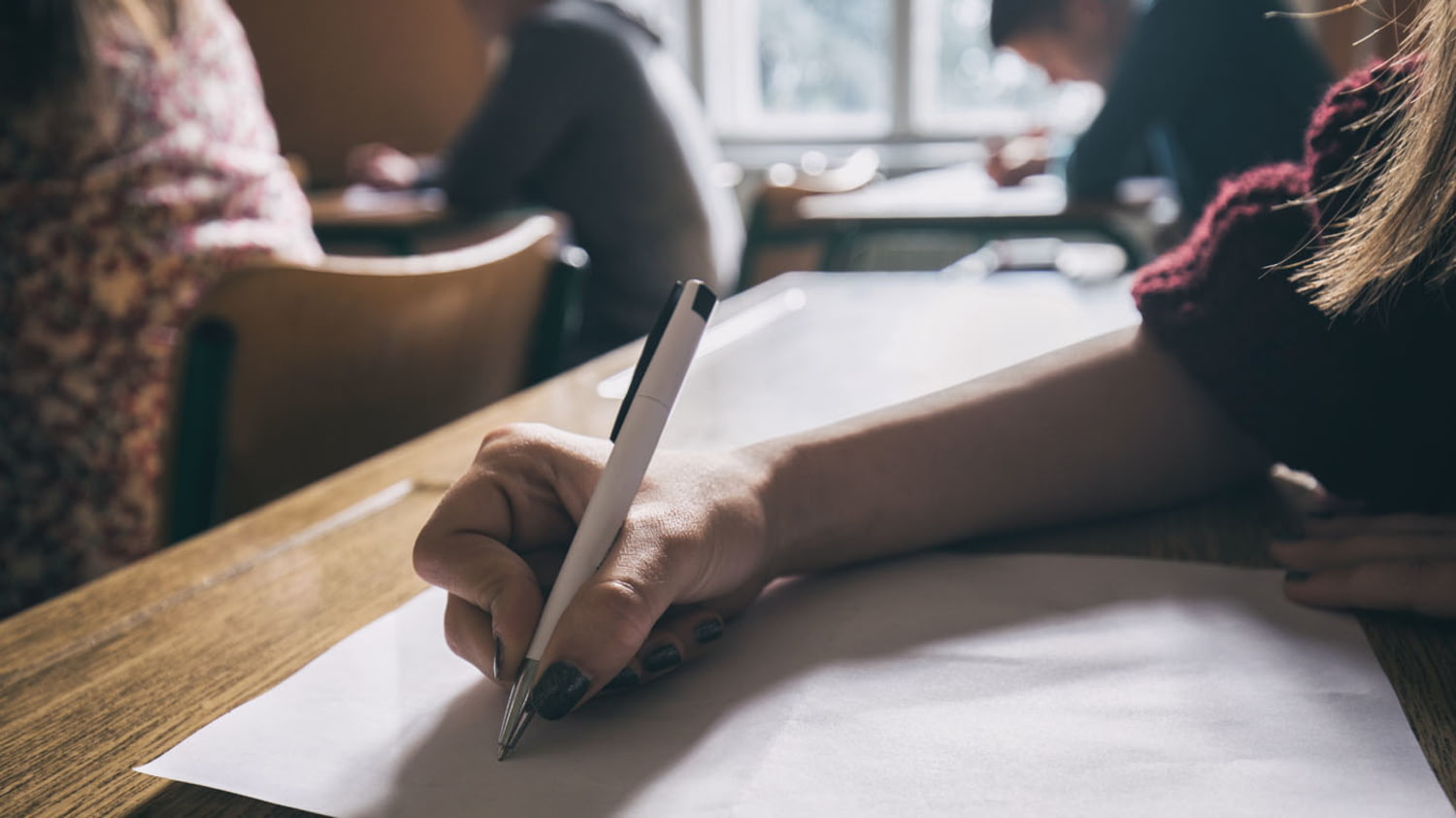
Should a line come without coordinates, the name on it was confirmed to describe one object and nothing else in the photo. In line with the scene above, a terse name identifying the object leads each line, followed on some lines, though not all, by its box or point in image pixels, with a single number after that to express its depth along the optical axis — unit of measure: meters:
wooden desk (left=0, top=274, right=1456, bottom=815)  0.34
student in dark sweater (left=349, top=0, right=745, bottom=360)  2.09
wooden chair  0.76
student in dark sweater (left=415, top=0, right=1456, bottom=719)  0.38
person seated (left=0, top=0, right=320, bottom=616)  0.89
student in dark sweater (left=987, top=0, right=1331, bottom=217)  1.93
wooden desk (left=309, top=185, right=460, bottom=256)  2.60
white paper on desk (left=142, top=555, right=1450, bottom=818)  0.31
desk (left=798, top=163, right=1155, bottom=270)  2.16
